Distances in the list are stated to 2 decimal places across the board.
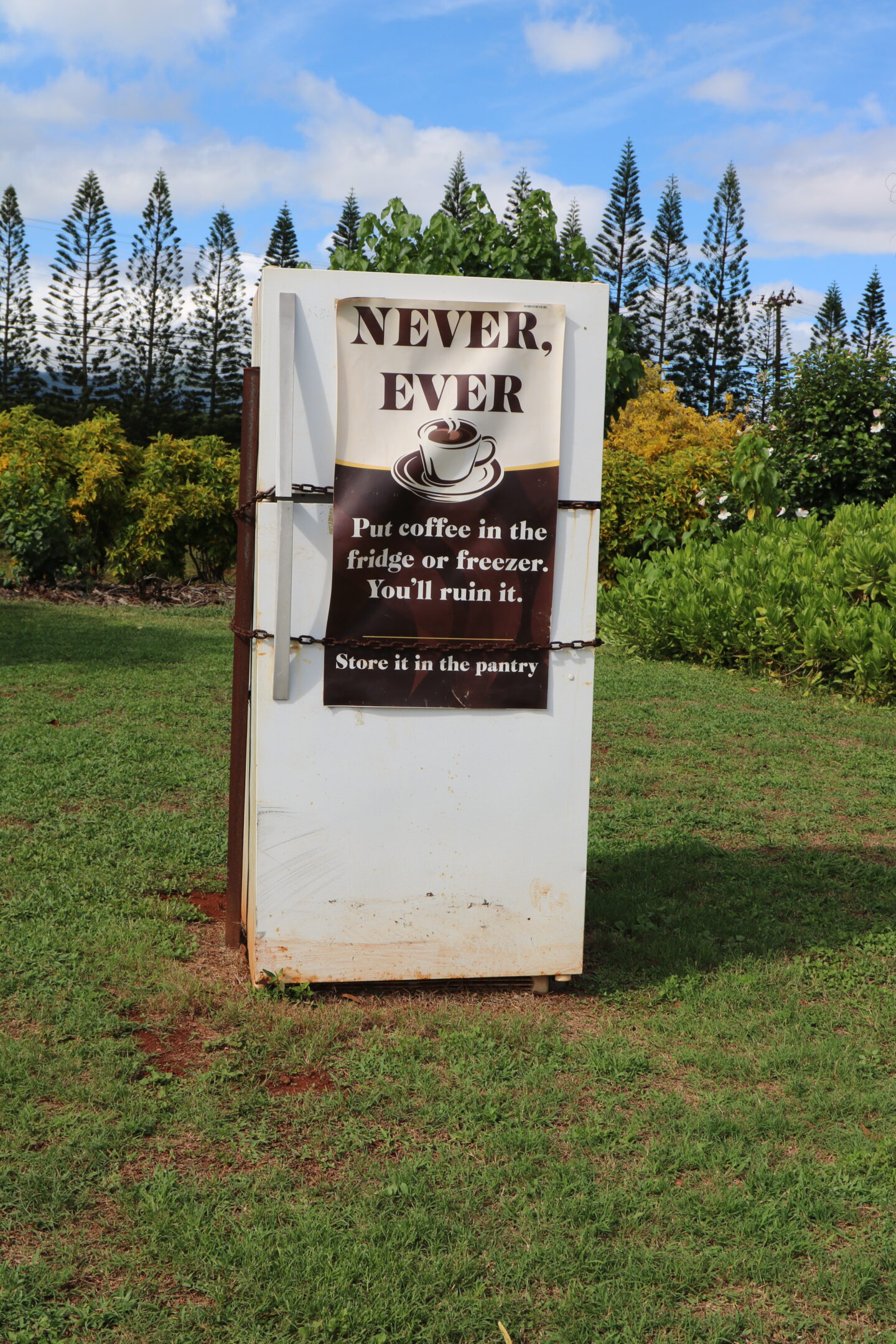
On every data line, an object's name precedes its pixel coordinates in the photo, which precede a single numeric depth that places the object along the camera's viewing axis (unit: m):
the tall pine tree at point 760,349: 43.28
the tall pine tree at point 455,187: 41.60
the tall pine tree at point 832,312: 48.81
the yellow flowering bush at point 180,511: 15.94
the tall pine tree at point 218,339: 41.97
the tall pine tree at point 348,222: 43.03
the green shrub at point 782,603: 8.90
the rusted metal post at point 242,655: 3.59
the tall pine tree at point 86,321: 38.97
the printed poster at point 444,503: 3.40
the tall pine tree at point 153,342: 41.25
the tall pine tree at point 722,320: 42.00
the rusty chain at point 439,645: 3.42
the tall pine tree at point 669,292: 42.53
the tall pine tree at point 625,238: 41.31
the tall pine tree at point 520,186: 42.78
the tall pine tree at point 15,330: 40.88
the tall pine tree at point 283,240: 42.50
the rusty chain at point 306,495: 3.37
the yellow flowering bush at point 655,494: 13.26
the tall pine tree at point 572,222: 42.77
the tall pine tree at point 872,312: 48.09
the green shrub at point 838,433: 12.18
